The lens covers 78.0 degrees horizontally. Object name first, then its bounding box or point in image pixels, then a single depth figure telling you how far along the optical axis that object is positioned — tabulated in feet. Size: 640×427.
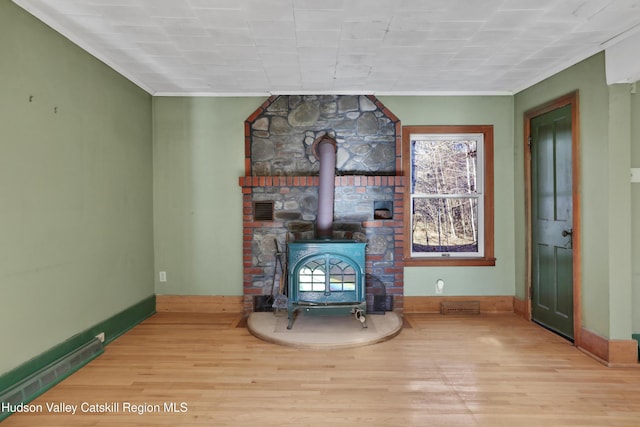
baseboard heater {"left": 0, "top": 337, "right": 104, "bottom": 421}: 7.67
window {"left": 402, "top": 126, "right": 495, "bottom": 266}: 14.52
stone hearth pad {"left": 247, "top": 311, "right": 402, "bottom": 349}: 11.25
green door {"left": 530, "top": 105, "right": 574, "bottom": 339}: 11.43
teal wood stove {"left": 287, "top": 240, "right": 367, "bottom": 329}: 12.10
